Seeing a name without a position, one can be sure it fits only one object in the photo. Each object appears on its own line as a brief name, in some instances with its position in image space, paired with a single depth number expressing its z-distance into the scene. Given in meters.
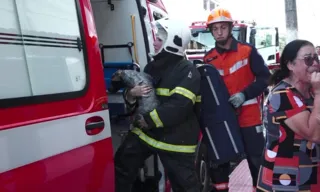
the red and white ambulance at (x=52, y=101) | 1.79
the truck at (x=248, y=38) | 11.74
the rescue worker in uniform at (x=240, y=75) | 3.37
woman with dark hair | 2.18
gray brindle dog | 2.74
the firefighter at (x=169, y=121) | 2.64
